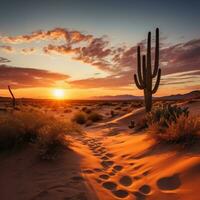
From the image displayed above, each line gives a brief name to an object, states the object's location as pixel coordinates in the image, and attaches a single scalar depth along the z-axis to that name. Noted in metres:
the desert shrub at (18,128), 5.30
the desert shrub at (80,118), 16.00
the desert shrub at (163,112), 7.96
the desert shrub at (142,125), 9.92
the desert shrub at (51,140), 4.94
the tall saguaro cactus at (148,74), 11.37
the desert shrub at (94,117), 16.76
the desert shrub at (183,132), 5.13
